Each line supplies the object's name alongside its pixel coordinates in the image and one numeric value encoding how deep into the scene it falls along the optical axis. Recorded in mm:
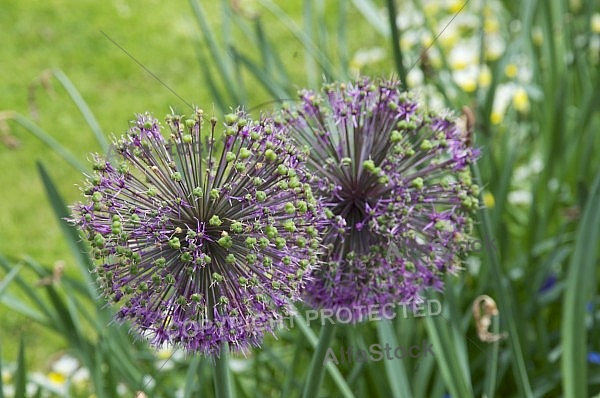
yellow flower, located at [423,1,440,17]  2222
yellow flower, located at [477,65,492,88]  1737
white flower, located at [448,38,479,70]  1782
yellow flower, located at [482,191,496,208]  1382
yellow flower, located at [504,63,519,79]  1586
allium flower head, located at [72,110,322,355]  666
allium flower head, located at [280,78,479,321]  717
